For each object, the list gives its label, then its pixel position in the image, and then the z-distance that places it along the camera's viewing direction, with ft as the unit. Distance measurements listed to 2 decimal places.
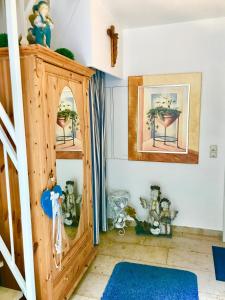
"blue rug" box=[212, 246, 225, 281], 7.21
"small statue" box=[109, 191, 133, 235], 9.75
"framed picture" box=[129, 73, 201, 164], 9.08
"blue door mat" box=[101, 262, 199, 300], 6.41
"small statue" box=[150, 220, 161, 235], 9.50
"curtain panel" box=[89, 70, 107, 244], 8.33
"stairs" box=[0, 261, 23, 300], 5.21
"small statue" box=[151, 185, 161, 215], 9.44
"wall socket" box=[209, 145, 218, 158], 9.01
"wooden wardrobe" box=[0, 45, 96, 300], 4.79
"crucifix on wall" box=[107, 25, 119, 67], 7.99
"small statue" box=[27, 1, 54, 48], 5.17
